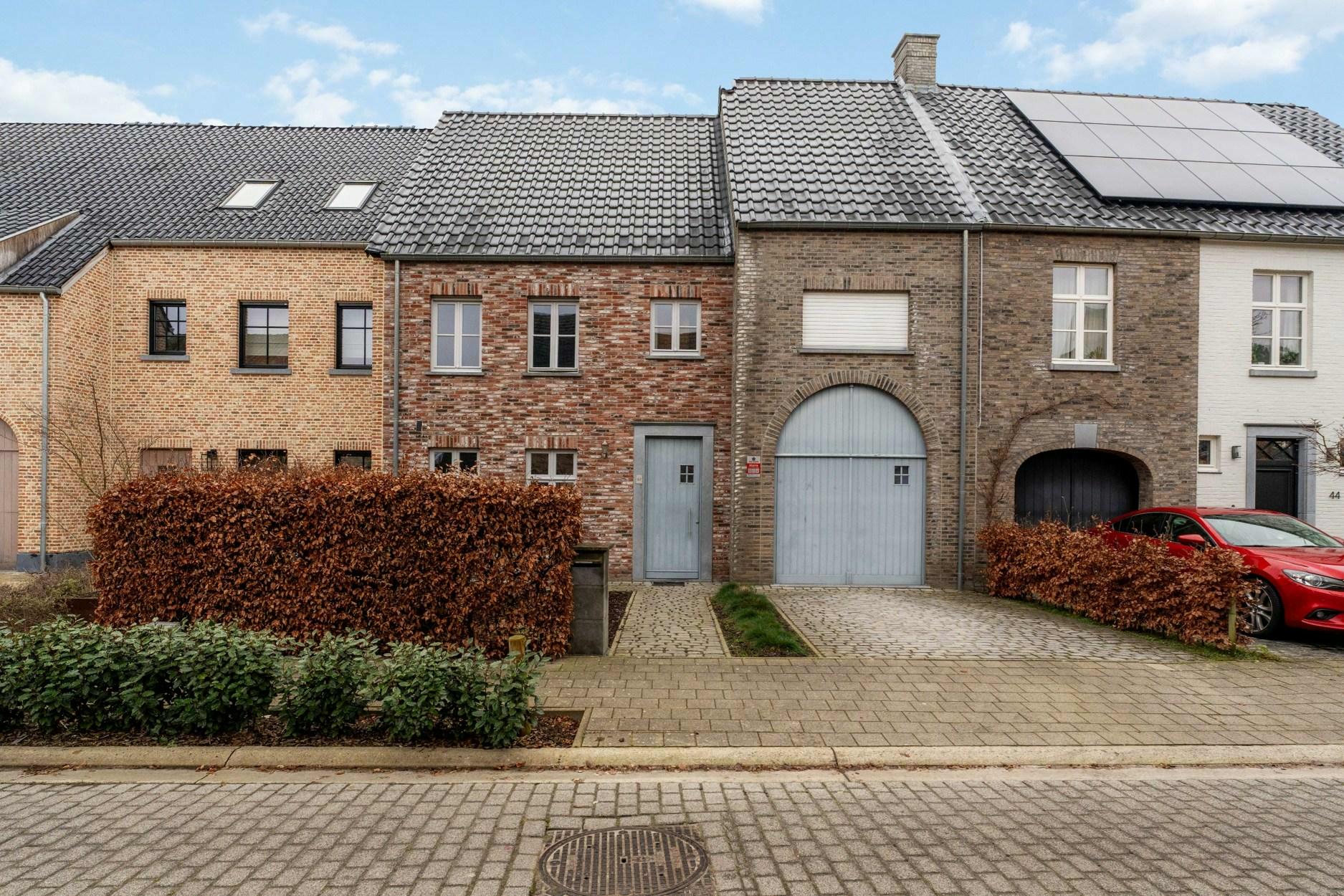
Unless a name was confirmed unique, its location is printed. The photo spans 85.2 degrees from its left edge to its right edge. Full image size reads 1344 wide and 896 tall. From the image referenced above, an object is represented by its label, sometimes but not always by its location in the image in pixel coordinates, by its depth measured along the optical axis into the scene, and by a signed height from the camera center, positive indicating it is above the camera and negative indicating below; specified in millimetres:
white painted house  12500 +1315
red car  8203 -1192
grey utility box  7562 -1813
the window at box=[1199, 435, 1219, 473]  12539 +6
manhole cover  3537 -2130
